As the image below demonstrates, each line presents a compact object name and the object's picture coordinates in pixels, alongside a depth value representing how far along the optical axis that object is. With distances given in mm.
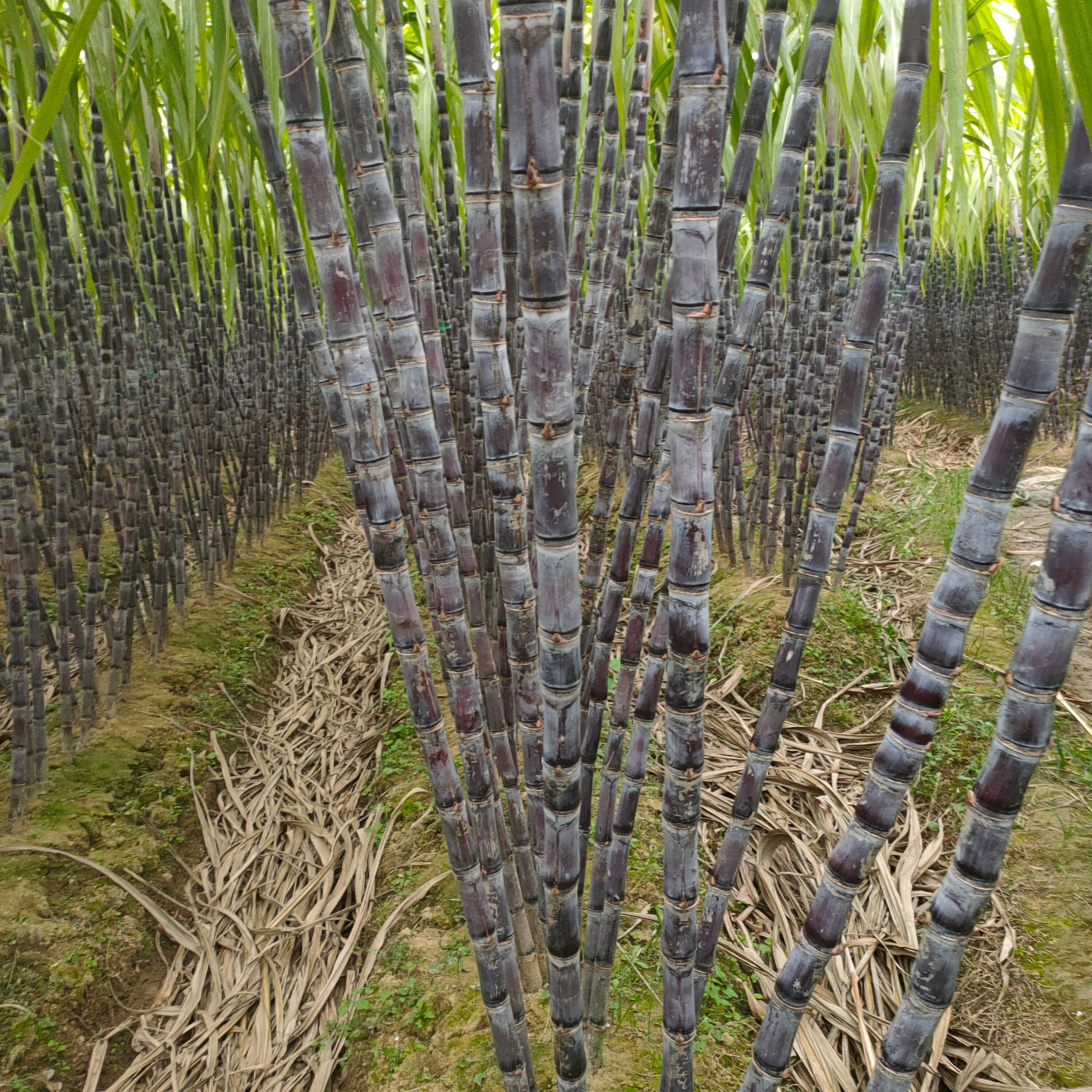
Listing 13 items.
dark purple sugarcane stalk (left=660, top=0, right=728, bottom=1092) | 470
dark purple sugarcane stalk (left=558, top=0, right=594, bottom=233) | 1060
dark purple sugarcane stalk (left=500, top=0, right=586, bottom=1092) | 458
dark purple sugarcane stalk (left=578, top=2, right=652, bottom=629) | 1015
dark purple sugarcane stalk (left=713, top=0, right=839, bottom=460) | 716
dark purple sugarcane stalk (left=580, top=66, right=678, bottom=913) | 813
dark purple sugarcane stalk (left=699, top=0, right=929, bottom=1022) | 636
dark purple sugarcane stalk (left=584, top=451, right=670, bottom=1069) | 859
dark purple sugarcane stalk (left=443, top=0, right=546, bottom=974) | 582
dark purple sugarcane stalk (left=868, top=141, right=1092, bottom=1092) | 479
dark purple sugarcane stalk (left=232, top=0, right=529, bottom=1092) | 632
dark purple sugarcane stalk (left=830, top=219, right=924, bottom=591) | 2498
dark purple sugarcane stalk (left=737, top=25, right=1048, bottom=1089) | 487
